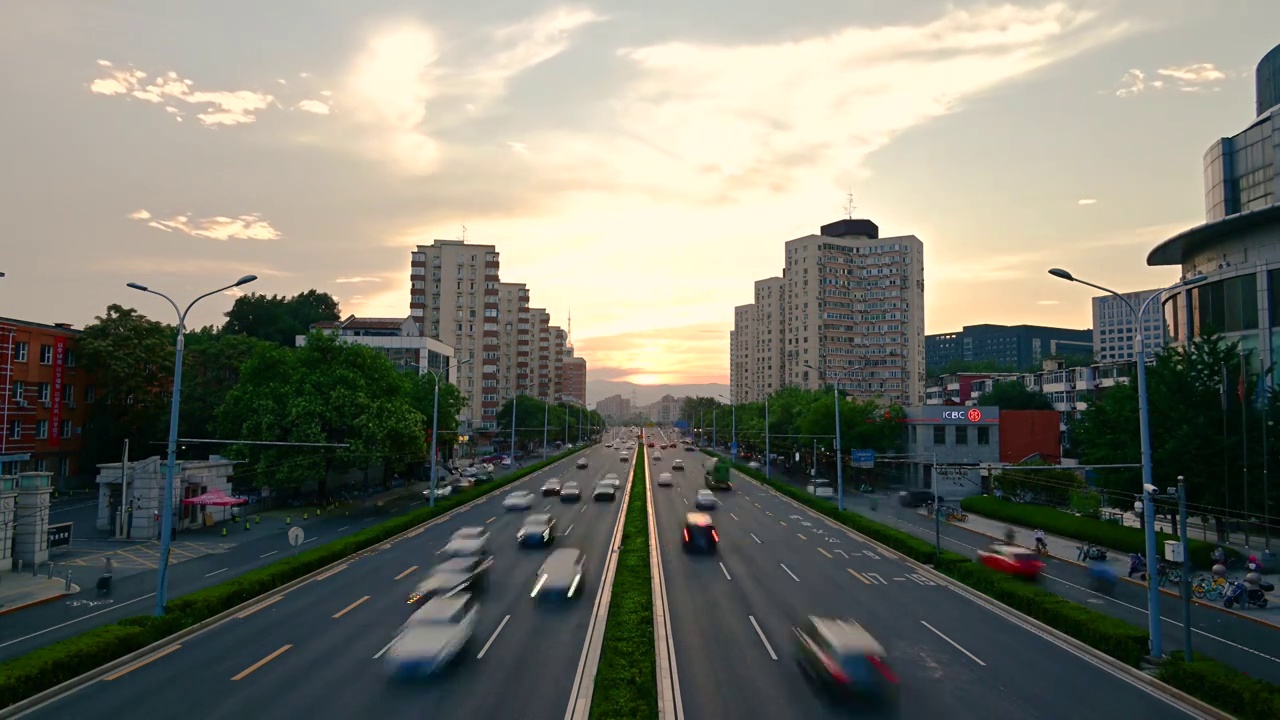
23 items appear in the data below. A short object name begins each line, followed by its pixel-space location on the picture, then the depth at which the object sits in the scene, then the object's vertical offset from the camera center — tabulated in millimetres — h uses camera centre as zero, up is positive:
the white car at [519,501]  55188 -7170
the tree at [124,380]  66250 +2174
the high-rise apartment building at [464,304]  131625 +19317
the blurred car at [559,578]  29312 -7056
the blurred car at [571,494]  62312 -7335
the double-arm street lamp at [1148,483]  21641 -2083
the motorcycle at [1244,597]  30844 -7609
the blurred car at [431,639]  19953 -6779
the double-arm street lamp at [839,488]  55719 -5776
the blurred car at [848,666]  18562 -6668
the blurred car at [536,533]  40875 -7119
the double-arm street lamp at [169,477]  24922 -2713
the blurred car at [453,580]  28578 -7102
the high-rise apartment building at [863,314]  152250 +21529
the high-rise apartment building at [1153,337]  170300 +22519
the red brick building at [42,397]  58969 +500
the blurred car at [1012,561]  34562 -7131
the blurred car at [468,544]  35688 -6944
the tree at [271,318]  117312 +14997
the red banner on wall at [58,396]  63938 +565
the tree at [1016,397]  107562 +2997
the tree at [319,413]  53938 -509
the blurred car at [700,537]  39906 -7015
